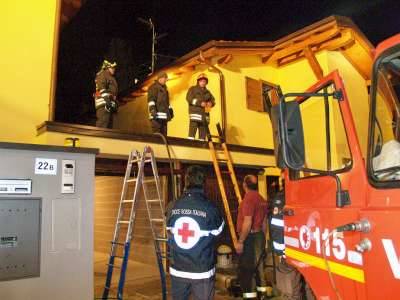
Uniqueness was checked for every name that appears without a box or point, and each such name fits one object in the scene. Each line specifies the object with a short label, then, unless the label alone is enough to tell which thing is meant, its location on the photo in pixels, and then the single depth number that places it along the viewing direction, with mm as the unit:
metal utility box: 3598
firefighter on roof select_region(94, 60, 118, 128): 7973
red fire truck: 1794
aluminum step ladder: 4836
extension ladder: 7511
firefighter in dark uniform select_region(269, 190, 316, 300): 3112
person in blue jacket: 3789
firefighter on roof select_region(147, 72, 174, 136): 8789
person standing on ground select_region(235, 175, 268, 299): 5702
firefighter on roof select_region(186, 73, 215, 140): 8820
